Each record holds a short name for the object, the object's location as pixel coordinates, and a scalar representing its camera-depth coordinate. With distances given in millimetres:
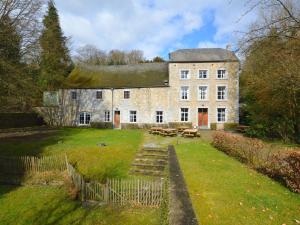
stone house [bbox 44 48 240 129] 31016
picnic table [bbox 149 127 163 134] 25225
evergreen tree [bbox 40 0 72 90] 34625
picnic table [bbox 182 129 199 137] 23431
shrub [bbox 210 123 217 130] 30734
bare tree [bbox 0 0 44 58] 18422
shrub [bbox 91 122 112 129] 32406
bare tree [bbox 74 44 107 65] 58125
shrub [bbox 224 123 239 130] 30373
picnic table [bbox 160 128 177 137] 23938
